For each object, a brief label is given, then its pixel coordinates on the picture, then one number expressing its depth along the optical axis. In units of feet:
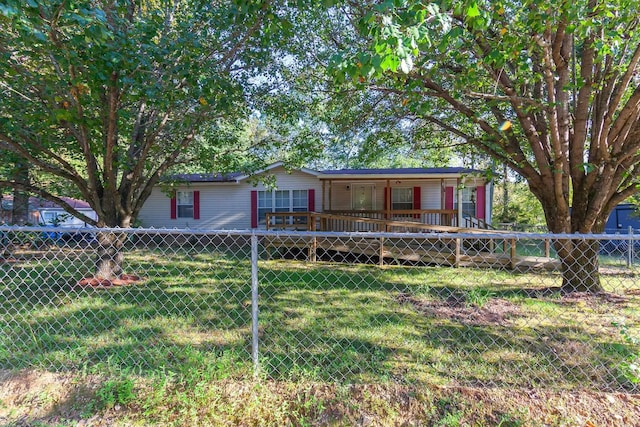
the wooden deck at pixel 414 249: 26.68
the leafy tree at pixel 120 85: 13.38
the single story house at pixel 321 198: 43.42
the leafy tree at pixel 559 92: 14.35
